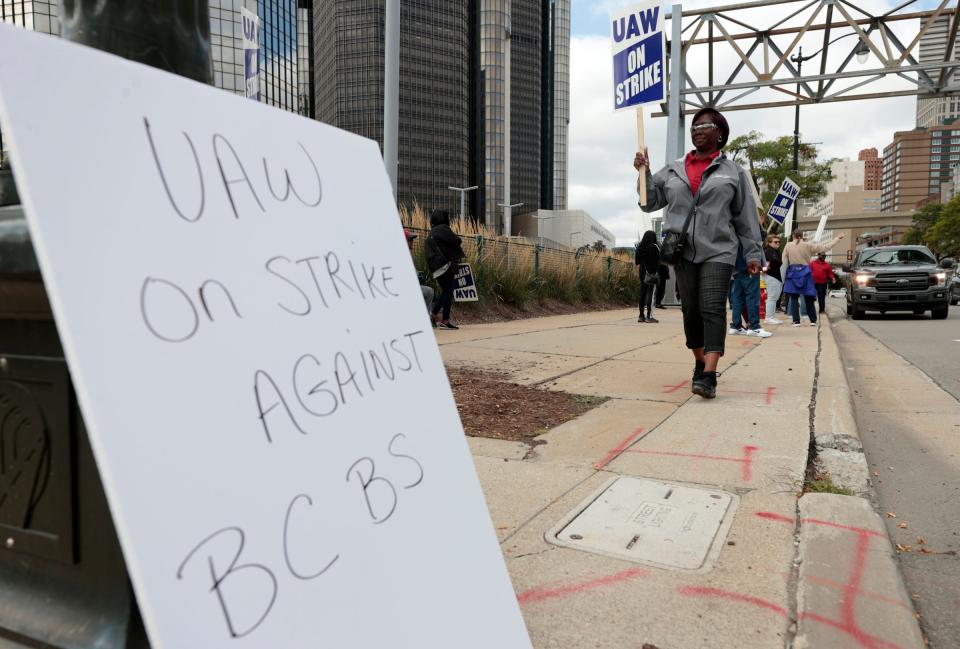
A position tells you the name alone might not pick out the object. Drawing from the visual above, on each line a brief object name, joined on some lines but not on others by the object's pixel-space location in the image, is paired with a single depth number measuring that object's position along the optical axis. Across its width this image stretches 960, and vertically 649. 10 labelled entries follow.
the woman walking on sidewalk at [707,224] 4.36
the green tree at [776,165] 43.09
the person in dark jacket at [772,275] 11.84
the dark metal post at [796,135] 34.69
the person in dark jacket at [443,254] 9.70
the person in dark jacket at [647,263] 11.01
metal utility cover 2.10
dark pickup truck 14.33
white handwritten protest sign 0.80
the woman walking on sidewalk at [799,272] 11.46
